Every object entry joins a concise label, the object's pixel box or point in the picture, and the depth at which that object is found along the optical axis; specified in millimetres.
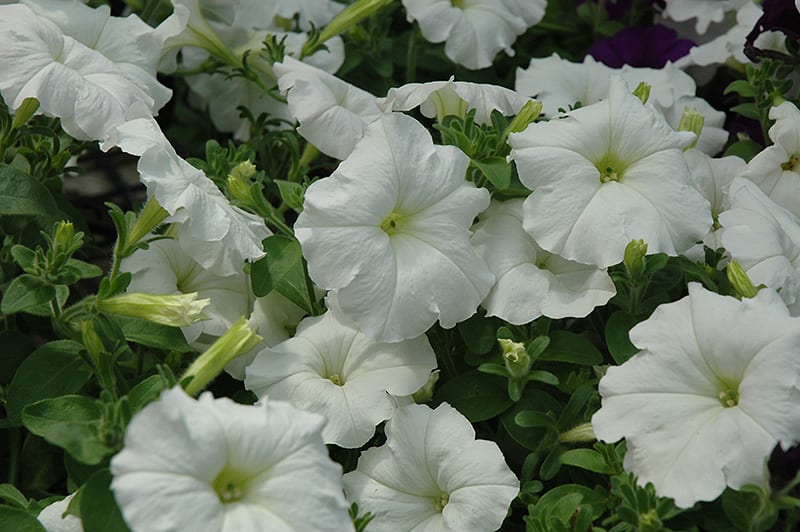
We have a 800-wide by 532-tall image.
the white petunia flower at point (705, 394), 841
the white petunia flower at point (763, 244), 900
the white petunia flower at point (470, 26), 1036
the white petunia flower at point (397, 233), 886
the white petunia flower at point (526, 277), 904
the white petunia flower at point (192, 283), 907
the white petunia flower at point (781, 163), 961
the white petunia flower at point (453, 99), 944
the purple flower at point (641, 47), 1107
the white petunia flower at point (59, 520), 866
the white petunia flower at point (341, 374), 885
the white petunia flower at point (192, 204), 884
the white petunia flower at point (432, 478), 870
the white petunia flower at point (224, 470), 798
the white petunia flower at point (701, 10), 1109
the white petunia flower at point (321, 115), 946
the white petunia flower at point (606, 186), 902
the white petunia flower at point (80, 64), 919
